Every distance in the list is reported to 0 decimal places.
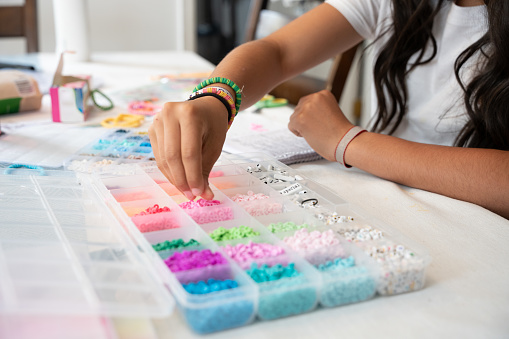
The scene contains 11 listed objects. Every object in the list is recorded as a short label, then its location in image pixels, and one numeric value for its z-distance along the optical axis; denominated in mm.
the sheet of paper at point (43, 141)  848
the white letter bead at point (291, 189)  686
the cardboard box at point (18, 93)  1099
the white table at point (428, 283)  451
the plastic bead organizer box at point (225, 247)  445
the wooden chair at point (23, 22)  1980
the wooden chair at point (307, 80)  1451
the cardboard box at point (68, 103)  1074
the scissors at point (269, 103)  1247
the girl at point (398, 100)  714
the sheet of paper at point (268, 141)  903
